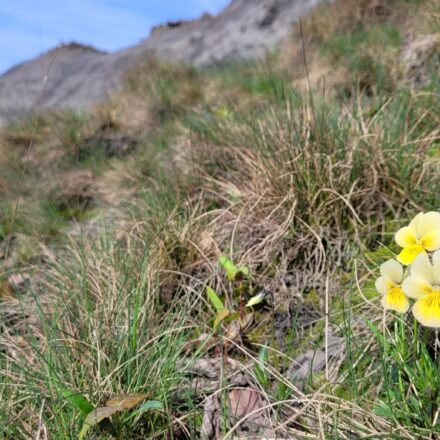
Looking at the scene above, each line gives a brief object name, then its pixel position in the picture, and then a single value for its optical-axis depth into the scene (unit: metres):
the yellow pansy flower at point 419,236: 0.28
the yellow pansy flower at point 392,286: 0.28
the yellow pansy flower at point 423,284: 0.26
